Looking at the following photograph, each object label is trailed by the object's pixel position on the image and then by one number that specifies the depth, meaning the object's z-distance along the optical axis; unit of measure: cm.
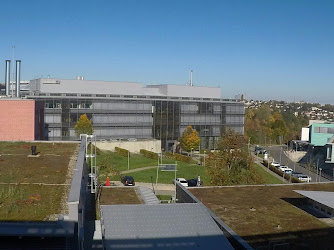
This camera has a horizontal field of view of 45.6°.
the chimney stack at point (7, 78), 4597
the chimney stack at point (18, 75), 4358
